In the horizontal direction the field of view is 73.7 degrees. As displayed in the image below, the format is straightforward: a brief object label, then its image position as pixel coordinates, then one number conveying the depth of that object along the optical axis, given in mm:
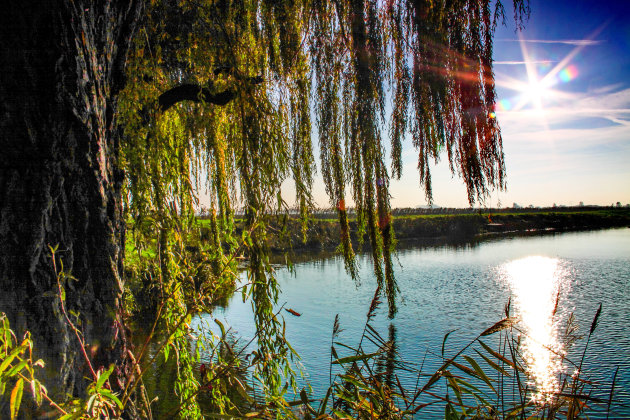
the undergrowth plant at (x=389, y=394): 1405
